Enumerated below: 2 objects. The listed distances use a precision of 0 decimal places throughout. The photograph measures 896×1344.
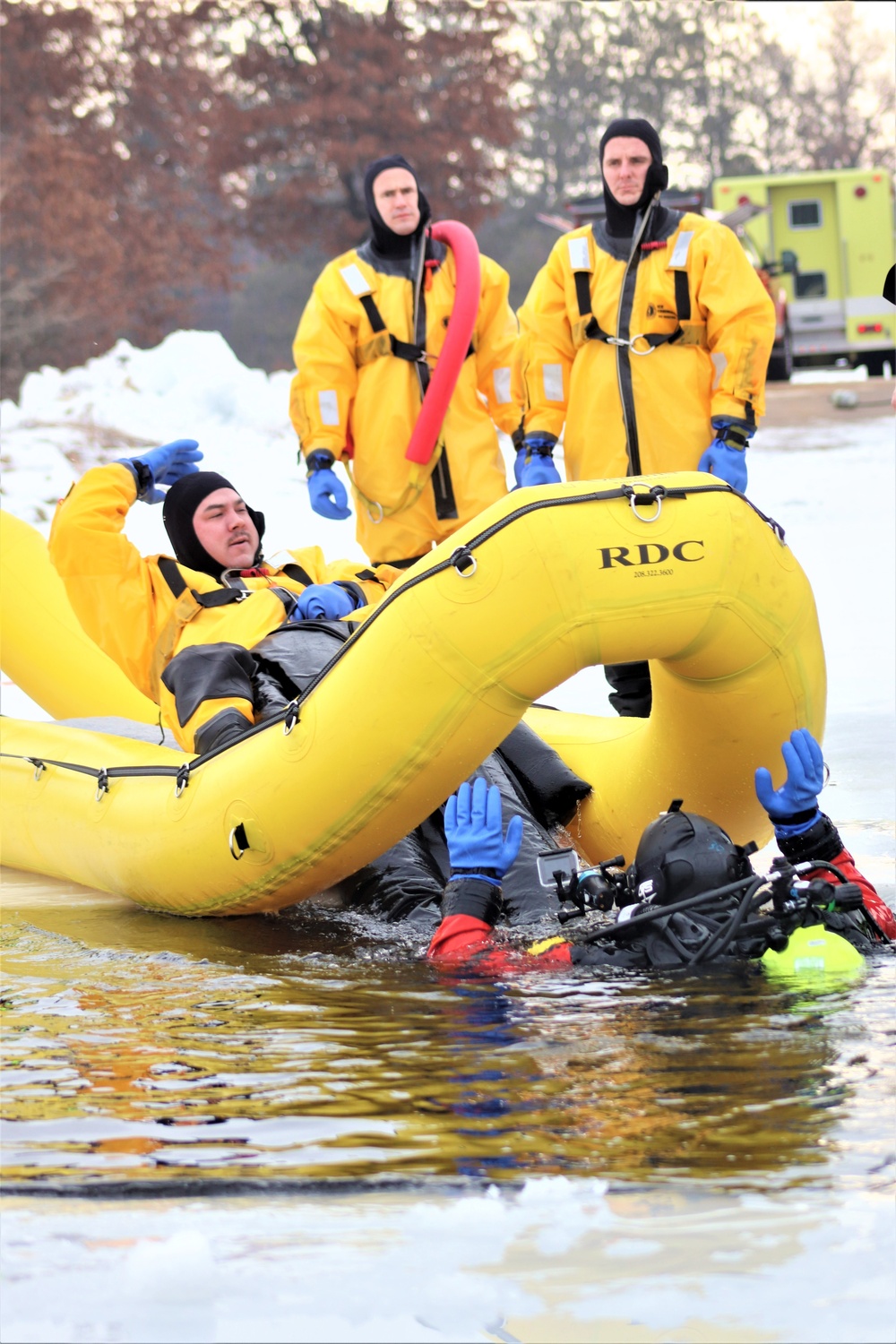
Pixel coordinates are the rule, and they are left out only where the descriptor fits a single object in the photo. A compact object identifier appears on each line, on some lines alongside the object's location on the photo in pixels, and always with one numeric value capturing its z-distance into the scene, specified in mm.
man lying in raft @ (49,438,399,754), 8391
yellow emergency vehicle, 35594
